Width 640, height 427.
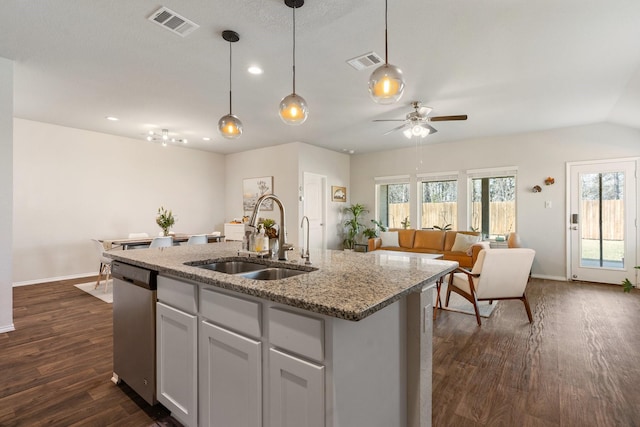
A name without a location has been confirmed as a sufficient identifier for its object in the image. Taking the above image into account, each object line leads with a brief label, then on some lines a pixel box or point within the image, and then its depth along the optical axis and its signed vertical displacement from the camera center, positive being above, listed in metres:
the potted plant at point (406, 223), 7.30 -0.31
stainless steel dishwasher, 1.81 -0.75
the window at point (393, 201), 7.40 +0.23
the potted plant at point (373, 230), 7.59 -0.50
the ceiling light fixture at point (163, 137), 5.52 +1.42
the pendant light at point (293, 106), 2.18 +0.75
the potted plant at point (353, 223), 7.70 -0.33
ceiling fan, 4.10 +1.22
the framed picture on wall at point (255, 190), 6.95 +0.49
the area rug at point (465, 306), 3.65 -1.23
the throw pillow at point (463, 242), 5.73 -0.61
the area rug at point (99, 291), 4.22 -1.20
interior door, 6.81 +0.10
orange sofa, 5.63 -0.71
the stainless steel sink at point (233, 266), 2.02 -0.38
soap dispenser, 1.98 -0.20
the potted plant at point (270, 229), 2.06 -0.13
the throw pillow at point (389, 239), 6.62 -0.64
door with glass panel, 4.97 -0.20
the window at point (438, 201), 6.70 +0.20
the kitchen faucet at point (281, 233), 1.92 -0.15
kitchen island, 1.05 -0.55
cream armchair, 3.10 -0.69
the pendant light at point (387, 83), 1.81 +0.76
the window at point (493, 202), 6.09 +0.16
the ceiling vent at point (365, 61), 2.93 +1.49
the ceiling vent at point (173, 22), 2.31 +1.50
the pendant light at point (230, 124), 2.59 +0.74
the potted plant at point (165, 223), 5.06 -0.20
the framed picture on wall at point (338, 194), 7.50 +0.42
